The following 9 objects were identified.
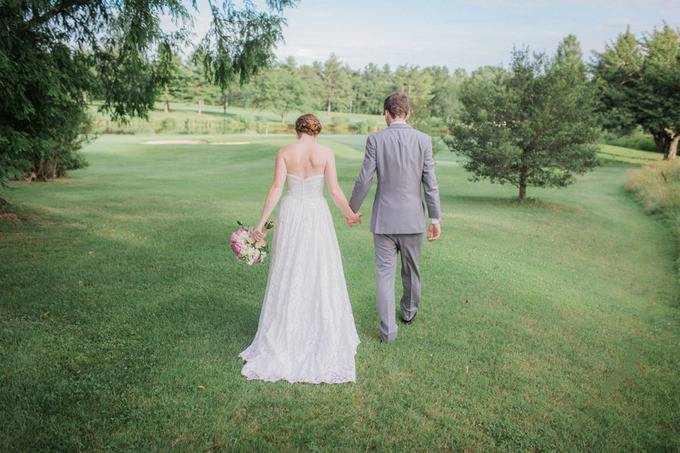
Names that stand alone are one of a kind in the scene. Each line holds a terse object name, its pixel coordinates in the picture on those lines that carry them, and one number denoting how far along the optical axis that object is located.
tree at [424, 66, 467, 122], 104.00
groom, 5.83
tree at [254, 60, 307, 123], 80.19
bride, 5.26
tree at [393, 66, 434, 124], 107.43
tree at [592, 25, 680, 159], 41.03
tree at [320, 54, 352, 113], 118.06
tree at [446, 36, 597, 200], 17.38
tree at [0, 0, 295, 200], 9.16
